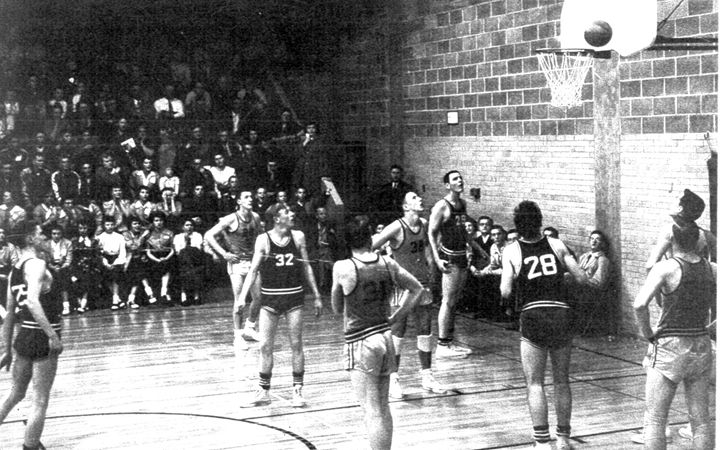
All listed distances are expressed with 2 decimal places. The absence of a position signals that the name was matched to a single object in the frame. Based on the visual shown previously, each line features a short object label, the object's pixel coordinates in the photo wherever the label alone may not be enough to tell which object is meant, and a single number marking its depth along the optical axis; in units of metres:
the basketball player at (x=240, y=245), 12.22
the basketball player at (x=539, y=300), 7.30
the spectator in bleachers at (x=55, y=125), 18.16
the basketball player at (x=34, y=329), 7.21
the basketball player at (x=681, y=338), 6.32
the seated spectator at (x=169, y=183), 17.42
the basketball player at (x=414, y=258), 9.73
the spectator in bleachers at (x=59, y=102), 18.47
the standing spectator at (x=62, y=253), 15.16
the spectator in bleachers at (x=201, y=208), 17.11
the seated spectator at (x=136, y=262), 15.97
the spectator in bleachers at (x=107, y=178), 17.08
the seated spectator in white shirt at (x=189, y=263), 16.27
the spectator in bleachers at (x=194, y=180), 17.52
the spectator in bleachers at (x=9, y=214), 14.84
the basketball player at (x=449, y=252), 10.73
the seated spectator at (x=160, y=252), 16.08
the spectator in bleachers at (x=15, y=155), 17.16
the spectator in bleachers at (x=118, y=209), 16.39
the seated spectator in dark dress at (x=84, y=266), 15.73
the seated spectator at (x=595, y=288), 13.12
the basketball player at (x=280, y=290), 9.25
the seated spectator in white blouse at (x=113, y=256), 15.84
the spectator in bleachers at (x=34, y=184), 16.36
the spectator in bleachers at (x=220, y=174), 17.83
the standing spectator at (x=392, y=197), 17.81
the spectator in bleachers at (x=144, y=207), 16.57
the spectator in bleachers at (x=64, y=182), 16.83
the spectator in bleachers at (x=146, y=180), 17.47
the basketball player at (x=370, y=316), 6.74
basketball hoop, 13.59
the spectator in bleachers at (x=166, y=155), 18.41
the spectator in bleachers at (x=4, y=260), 14.01
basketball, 7.58
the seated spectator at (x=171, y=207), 17.09
